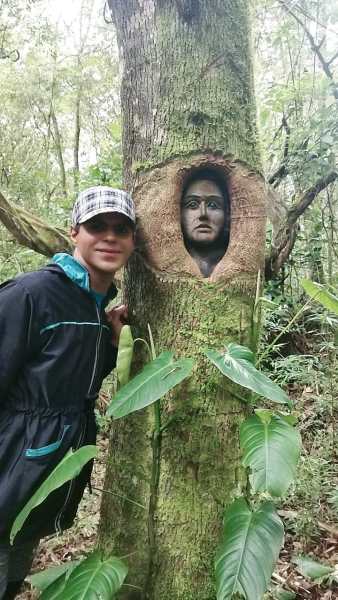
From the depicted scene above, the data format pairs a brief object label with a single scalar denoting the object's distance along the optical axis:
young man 1.81
